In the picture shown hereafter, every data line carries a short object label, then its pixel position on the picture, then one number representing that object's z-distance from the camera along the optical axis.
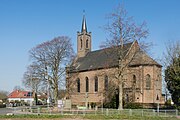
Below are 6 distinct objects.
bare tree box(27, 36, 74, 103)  62.44
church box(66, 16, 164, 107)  59.28
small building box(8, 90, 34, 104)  130.29
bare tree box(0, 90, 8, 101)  121.94
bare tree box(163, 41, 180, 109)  38.47
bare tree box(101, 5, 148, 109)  45.18
